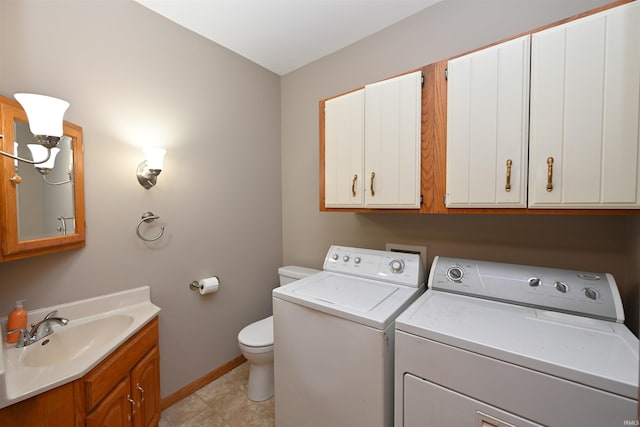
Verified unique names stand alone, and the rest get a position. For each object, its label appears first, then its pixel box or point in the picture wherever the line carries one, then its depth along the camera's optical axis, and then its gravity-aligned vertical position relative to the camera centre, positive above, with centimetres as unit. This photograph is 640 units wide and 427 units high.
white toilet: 177 -109
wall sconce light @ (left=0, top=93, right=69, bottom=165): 98 +36
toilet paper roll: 191 -62
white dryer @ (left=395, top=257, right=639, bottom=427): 76 -52
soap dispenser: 114 -54
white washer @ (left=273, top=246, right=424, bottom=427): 113 -69
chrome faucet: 114 -60
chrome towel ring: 164 -9
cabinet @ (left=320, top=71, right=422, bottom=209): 141 +37
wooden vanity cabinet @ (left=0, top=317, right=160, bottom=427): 87 -80
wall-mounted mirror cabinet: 106 +6
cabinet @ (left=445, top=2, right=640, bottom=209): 92 +36
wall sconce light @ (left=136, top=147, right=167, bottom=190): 156 +25
